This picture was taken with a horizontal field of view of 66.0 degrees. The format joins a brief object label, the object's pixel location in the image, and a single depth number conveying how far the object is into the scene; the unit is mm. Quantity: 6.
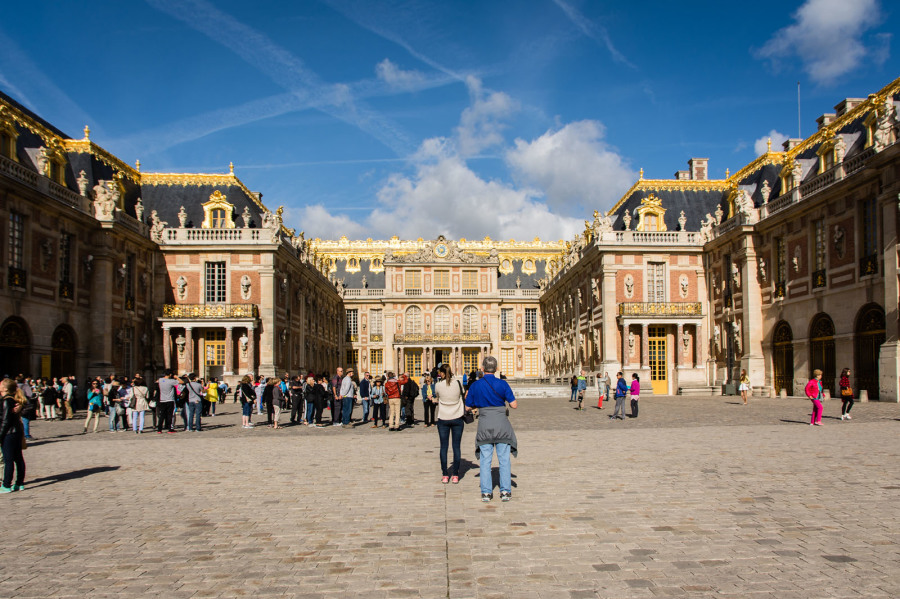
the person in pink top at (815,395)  16562
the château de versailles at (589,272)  25375
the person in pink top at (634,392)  21552
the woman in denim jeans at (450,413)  9398
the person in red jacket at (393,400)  18344
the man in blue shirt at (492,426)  7973
